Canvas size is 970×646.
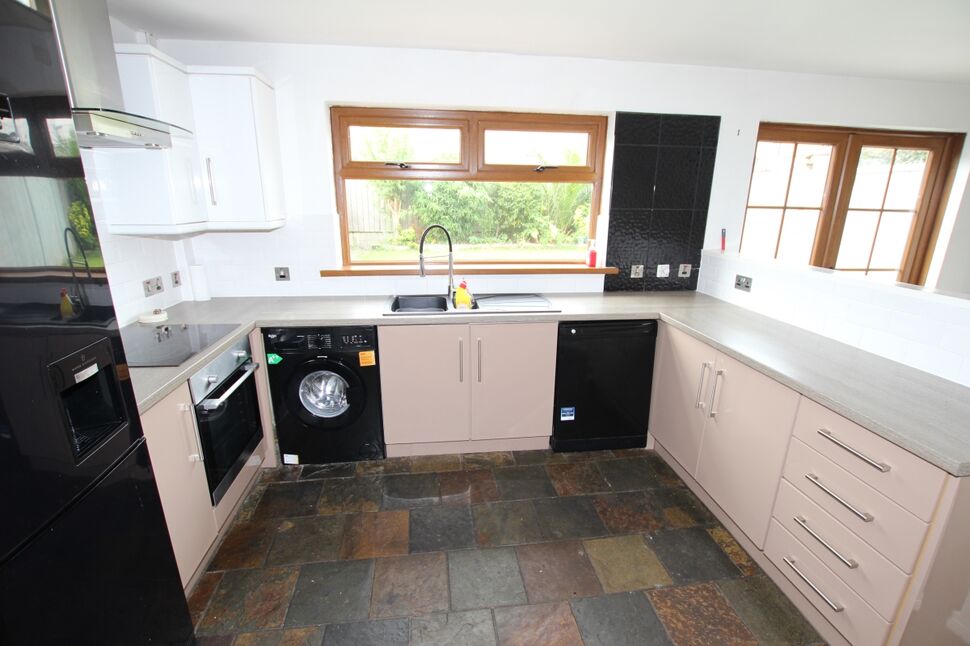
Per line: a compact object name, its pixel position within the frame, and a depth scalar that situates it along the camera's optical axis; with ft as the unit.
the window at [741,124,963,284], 9.96
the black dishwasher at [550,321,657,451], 7.95
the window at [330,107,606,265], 8.86
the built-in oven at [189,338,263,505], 5.71
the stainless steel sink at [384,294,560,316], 8.05
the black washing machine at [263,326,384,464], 7.46
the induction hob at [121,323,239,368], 5.44
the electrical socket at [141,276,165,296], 7.43
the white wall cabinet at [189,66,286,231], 7.14
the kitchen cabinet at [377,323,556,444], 7.70
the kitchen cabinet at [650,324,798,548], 5.55
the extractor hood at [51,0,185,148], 4.43
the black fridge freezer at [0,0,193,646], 2.61
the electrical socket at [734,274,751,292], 8.44
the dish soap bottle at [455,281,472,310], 8.29
